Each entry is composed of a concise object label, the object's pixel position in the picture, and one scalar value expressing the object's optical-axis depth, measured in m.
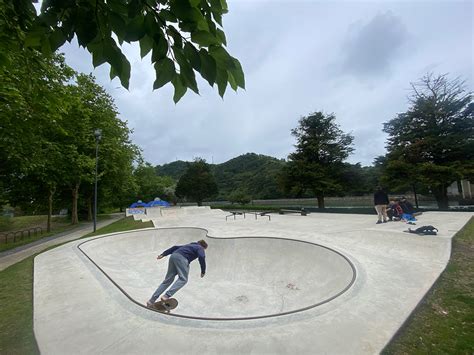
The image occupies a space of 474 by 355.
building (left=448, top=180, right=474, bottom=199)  32.14
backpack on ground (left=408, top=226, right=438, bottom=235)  8.70
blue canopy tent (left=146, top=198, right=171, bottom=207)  34.37
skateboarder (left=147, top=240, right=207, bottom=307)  5.14
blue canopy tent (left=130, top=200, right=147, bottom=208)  38.14
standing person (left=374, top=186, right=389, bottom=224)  12.41
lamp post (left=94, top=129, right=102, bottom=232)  14.84
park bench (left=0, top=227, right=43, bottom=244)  18.48
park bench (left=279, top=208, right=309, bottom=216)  22.59
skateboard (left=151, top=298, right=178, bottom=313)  5.03
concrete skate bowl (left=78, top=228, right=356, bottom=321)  6.16
